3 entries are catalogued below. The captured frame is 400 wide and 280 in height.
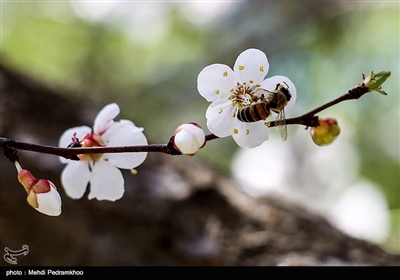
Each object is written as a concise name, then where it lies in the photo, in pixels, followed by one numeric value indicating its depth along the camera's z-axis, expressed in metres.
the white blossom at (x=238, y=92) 0.40
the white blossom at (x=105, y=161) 0.42
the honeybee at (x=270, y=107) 0.40
